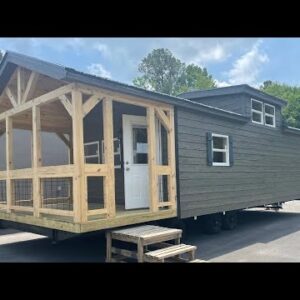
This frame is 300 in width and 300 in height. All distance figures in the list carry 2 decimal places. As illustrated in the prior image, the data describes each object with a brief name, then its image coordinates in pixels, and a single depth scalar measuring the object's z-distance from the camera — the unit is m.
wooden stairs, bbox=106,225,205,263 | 5.93
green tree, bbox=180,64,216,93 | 53.59
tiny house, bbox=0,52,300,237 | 6.27
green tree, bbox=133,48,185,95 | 56.16
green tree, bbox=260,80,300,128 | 36.27
